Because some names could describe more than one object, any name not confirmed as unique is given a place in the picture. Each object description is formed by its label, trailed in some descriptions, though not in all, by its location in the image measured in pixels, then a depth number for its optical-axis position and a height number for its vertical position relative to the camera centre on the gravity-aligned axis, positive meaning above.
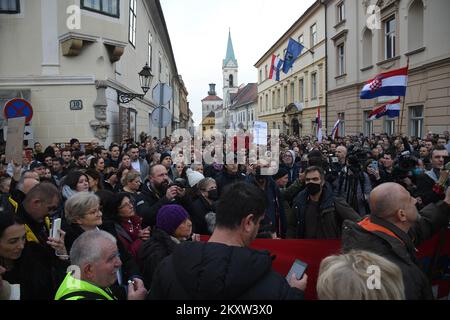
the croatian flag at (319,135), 17.03 +0.33
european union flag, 29.39 +6.46
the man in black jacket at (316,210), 4.36 -0.72
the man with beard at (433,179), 5.02 -0.50
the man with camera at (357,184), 5.87 -0.60
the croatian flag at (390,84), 11.72 +1.70
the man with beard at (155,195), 4.54 -0.60
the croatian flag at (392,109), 12.62 +1.01
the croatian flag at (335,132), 17.23 +0.43
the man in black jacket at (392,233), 2.21 -0.56
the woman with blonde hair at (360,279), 1.73 -0.58
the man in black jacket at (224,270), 1.86 -0.58
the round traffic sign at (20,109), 7.05 +0.62
